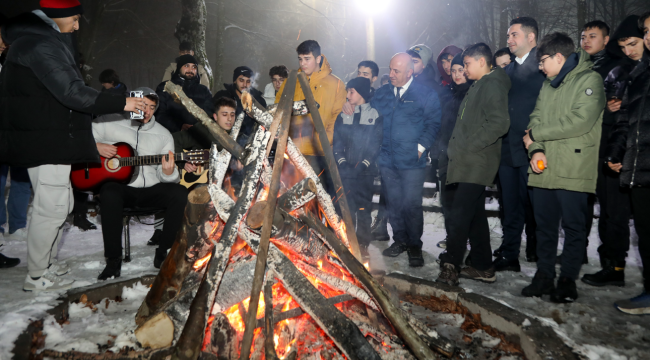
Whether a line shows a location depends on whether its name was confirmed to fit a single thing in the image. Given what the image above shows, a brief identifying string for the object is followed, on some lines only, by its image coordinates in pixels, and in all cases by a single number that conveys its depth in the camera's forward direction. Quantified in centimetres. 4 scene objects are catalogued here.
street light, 1538
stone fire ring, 238
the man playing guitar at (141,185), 406
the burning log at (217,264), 206
